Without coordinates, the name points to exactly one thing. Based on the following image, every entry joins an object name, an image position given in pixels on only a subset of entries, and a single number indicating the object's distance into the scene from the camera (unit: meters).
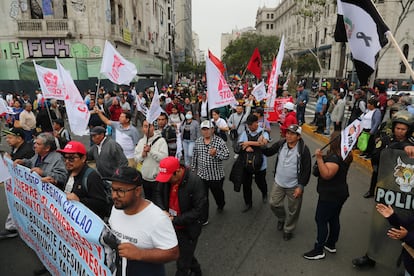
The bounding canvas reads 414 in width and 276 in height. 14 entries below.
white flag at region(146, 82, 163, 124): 5.12
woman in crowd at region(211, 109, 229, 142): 7.05
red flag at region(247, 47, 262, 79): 8.14
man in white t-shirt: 2.06
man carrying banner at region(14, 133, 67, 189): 3.56
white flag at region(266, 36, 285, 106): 5.65
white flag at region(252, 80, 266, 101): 8.11
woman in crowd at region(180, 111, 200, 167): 6.40
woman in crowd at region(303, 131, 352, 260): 3.41
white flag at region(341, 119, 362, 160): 3.17
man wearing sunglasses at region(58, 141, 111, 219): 3.03
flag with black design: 3.28
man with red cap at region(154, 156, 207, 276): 3.03
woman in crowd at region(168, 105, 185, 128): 7.06
